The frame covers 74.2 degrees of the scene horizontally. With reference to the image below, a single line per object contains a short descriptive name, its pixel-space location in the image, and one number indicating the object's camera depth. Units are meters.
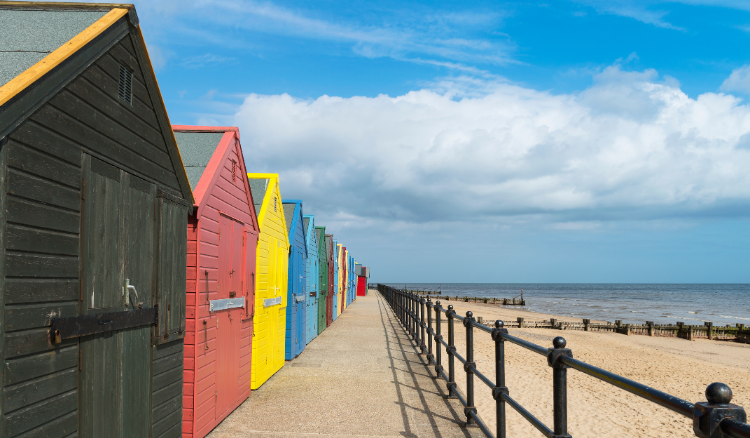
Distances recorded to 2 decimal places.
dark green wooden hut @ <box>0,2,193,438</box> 2.59
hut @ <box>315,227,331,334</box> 16.23
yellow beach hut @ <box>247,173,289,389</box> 8.08
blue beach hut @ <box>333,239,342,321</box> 21.81
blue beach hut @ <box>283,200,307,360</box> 10.68
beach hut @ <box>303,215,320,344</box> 13.17
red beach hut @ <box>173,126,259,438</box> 5.30
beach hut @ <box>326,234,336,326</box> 18.73
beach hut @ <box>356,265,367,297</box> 55.51
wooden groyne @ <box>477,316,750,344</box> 31.41
